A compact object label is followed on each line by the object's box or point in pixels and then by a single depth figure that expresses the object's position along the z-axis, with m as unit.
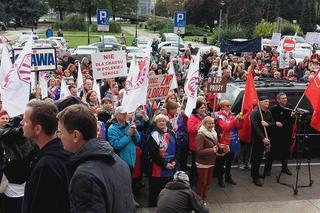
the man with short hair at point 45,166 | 2.09
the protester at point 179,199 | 3.58
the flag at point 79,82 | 7.49
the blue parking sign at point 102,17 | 14.27
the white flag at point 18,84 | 4.63
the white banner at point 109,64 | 7.34
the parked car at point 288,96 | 6.89
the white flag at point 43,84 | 6.94
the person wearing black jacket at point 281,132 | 6.35
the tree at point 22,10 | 47.89
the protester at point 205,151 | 5.24
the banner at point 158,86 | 6.44
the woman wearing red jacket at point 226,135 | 5.89
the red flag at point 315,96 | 5.84
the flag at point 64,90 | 6.31
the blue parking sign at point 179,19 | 14.50
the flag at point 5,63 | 5.35
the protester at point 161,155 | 5.03
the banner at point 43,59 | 6.32
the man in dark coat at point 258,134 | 6.13
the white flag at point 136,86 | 5.32
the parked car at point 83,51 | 18.63
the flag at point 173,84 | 6.78
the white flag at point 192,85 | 5.89
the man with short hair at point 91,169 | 1.96
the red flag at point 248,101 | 6.20
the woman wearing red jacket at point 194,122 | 5.81
